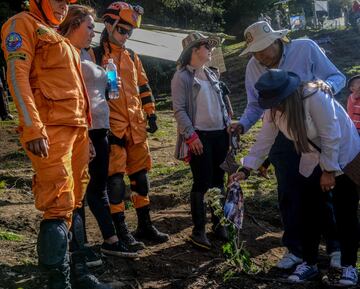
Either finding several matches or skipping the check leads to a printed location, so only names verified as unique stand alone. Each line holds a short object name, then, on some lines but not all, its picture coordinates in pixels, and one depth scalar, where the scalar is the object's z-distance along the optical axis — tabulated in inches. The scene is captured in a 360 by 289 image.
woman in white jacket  152.4
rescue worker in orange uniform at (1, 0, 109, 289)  133.7
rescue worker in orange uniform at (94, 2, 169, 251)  189.3
